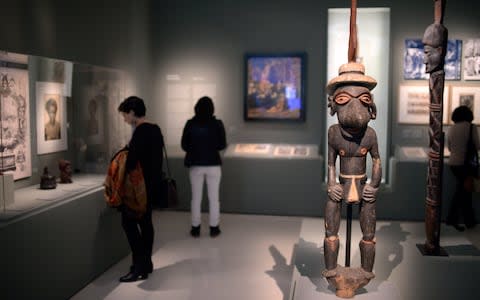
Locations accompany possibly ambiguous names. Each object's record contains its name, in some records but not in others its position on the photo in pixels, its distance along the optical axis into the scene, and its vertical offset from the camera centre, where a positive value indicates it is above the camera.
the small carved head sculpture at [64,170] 4.98 -0.56
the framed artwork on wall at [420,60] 7.94 +0.90
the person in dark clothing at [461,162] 6.77 -0.62
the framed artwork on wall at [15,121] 3.91 -0.07
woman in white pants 6.47 -0.44
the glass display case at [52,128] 4.02 -0.14
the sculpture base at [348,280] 3.64 -1.19
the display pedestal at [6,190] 3.84 -0.60
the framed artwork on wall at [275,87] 8.41 +0.48
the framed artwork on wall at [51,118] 4.60 -0.05
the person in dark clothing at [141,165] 4.83 -0.50
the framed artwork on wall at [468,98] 7.94 +0.31
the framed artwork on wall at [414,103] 8.08 +0.22
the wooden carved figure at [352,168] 3.65 -0.38
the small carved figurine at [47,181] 4.65 -0.63
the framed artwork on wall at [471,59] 7.89 +0.92
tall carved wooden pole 4.78 -0.05
